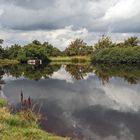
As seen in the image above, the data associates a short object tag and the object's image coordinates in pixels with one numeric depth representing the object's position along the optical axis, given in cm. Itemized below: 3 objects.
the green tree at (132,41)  6480
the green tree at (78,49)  7515
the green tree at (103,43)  6975
